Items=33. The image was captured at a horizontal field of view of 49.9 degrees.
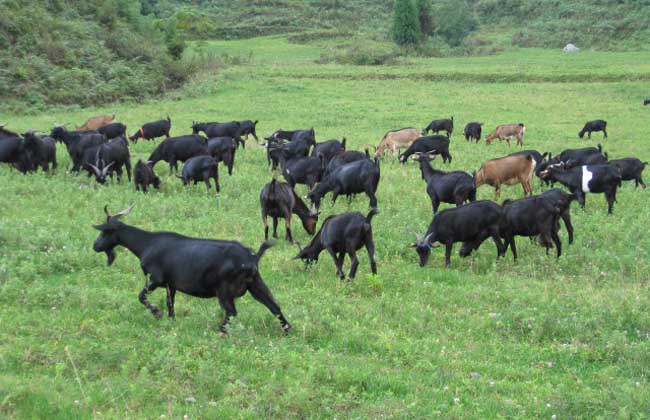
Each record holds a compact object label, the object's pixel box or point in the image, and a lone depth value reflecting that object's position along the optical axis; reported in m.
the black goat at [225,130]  27.23
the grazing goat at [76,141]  20.84
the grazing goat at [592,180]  16.59
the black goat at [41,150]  19.64
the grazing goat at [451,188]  15.82
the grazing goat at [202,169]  18.00
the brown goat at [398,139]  25.62
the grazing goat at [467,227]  12.80
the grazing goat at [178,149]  21.22
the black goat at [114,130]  26.86
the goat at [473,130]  30.20
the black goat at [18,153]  19.81
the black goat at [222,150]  21.33
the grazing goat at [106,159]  18.95
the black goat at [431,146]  23.97
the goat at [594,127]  29.39
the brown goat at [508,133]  28.53
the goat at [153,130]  28.42
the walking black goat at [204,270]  8.74
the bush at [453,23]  77.69
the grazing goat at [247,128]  29.15
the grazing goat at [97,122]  29.42
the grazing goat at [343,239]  11.41
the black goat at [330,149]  21.58
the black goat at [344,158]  18.88
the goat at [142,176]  18.19
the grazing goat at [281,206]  13.87
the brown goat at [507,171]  18.36
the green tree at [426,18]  81.25
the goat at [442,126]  31.04
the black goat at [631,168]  19.16
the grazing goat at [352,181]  16.70
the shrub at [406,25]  70.94
